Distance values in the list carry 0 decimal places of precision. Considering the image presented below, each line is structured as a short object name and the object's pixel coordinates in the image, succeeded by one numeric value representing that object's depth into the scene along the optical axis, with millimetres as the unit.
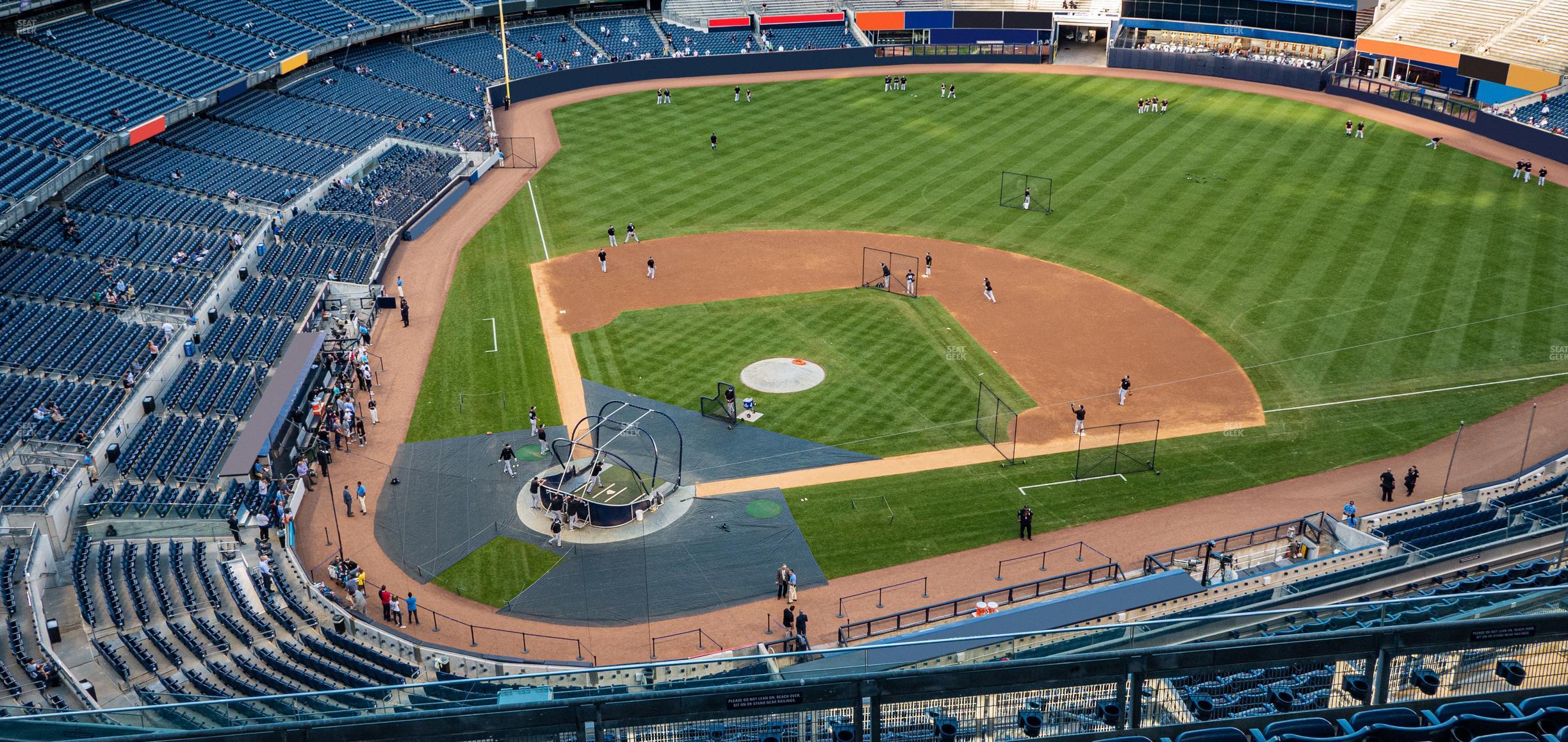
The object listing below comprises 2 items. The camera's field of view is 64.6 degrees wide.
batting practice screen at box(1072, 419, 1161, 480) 37875
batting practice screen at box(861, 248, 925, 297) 50469
